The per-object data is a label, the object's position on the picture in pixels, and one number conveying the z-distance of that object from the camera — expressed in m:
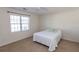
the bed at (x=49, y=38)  2.36
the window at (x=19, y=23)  2.29
